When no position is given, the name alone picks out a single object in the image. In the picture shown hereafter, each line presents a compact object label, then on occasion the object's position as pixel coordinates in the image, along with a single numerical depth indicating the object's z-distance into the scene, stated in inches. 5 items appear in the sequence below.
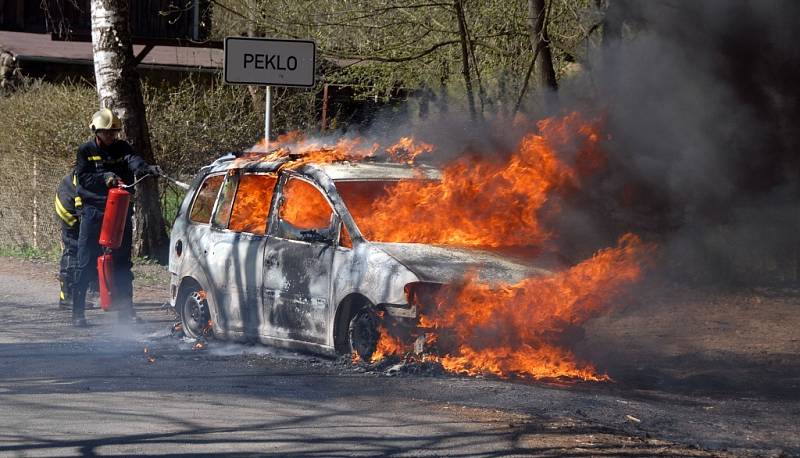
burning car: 656.4
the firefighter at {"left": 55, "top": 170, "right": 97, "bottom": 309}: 944.9
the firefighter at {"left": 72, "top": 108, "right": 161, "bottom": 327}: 867.4
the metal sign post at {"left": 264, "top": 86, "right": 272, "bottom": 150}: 955.3
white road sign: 928.9
